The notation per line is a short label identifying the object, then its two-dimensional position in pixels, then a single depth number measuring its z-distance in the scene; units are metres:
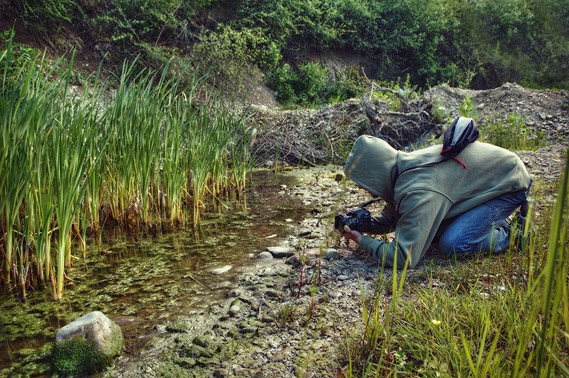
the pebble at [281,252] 3.74
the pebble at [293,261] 3.48
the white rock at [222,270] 3.43
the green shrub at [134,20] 12.11
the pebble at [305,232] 4.30
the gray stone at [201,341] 2.32
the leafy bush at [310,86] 14.90
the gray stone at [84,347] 2.11
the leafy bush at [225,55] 11.30
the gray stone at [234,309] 2.68
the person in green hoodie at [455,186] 3.01
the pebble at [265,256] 3.72
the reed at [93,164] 2.72
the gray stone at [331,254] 3.50
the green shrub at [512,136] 8.30
